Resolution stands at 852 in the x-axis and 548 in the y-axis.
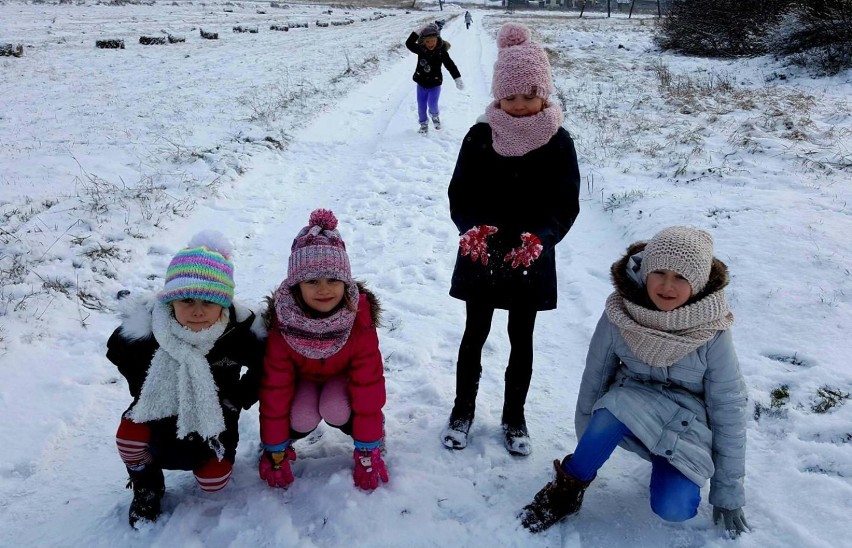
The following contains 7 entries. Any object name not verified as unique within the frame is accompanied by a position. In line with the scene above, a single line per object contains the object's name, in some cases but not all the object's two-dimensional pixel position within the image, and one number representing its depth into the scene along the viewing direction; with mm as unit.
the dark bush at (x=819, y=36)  11242
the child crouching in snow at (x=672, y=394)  2316
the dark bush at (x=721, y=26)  15039
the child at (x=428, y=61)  9375
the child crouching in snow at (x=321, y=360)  2463
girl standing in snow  2676
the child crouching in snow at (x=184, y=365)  2350
